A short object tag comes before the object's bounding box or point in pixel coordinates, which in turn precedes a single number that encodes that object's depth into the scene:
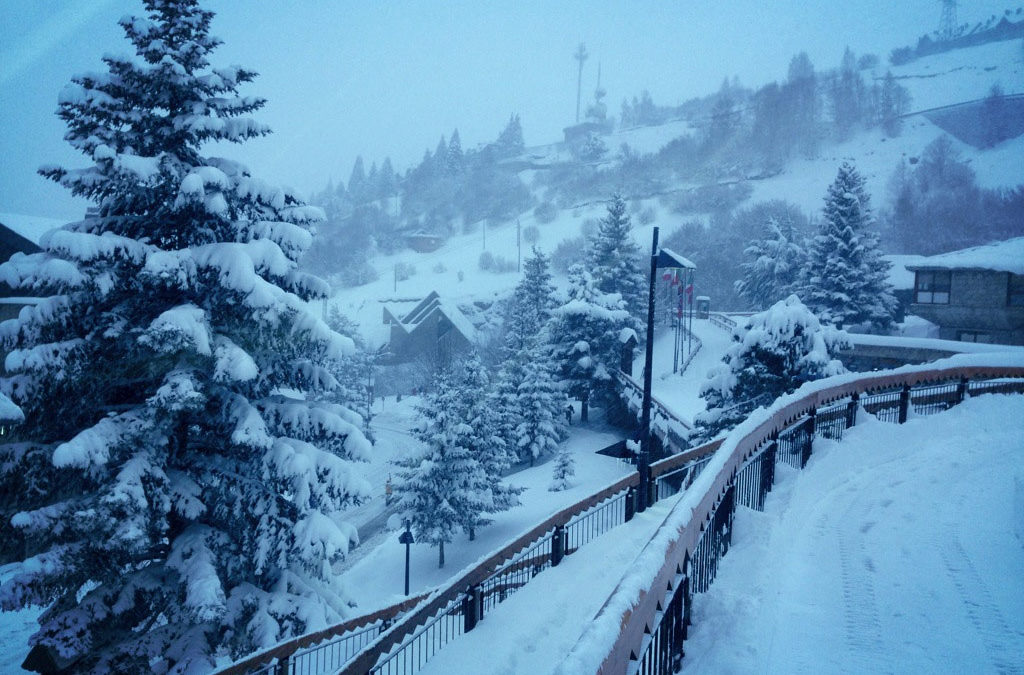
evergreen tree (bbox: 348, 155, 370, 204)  152.75
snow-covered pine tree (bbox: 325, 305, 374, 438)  43.34
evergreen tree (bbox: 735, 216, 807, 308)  51.09
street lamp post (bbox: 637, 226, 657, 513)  11.45
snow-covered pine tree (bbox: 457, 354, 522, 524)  24.98
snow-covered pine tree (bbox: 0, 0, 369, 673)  8.23
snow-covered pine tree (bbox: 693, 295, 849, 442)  17.69
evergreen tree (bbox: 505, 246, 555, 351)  41.03
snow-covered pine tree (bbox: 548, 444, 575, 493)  27.17
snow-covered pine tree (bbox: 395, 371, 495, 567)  23.67
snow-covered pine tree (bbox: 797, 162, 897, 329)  36.25
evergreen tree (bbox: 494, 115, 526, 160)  160.88
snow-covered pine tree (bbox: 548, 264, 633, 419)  36.12
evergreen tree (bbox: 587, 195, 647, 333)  46.38
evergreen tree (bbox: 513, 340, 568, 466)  32.53
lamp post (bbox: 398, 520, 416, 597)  20.31
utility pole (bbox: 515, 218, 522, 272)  92.59
